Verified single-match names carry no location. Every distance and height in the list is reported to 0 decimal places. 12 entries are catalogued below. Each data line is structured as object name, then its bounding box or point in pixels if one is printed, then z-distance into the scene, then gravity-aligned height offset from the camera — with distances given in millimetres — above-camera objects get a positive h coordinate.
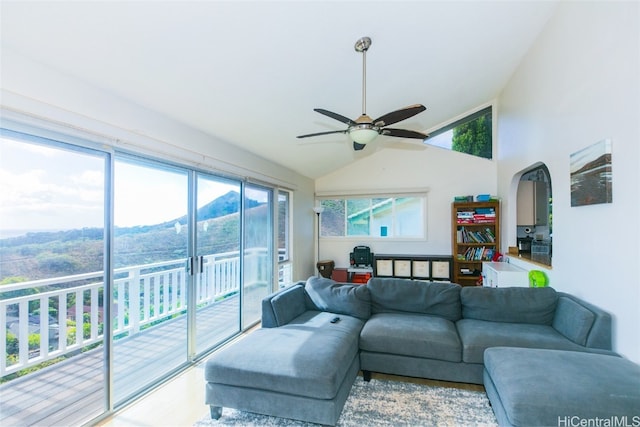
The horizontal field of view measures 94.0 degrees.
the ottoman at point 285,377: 1920 -1050
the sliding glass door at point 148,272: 2535 -600
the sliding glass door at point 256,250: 4102 -445
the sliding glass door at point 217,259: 3256 -512
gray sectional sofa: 1982 -950
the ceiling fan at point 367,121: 2340 +796
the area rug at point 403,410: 2072 -1402
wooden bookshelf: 5148 -304
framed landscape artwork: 2135 +352
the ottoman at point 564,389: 1511 -922
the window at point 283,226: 5203 -103
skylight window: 5578 +1637
